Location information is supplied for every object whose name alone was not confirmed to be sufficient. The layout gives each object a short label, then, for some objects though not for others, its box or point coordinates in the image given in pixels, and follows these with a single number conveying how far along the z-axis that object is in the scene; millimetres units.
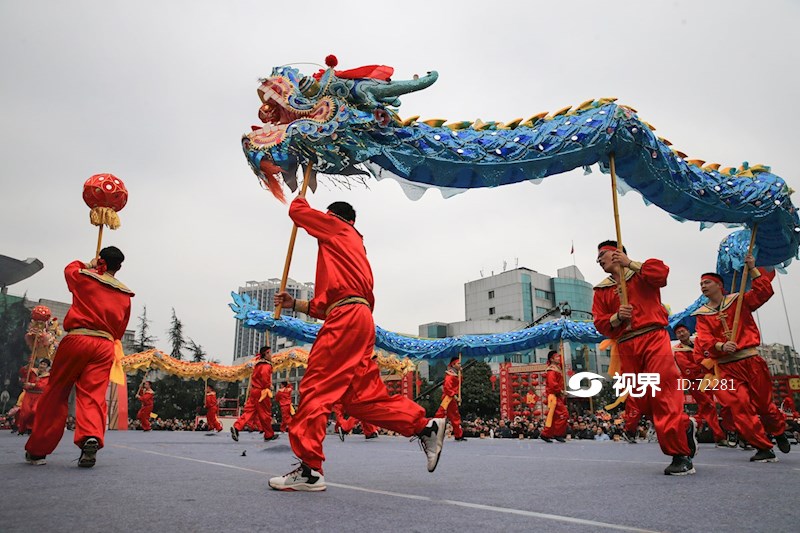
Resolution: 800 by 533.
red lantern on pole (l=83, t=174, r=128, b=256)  5293
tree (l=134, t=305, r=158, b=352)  41281
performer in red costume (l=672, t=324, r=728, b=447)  9258
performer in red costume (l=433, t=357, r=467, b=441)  13172
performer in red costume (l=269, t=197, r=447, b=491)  3365
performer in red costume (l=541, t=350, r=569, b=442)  11883
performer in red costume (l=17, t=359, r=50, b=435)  11523
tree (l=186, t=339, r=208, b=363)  43344
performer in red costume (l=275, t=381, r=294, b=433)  15125
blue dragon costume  5031
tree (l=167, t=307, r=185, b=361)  43938
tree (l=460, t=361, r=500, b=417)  36500
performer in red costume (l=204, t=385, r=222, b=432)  19941
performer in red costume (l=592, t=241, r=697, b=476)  4203
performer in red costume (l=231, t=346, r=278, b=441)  11844
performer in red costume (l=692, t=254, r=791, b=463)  5836
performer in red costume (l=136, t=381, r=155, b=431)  20703
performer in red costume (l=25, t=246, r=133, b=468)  4430
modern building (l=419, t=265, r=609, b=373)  59350
